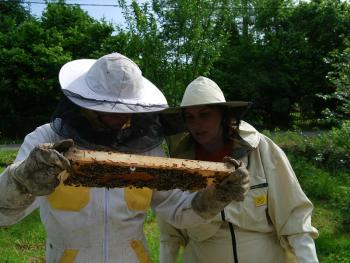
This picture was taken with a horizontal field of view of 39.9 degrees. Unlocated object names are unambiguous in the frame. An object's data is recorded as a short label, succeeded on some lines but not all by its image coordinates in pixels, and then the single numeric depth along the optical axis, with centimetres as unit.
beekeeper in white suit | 201
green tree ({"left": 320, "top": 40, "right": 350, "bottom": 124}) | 677
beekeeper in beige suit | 252
